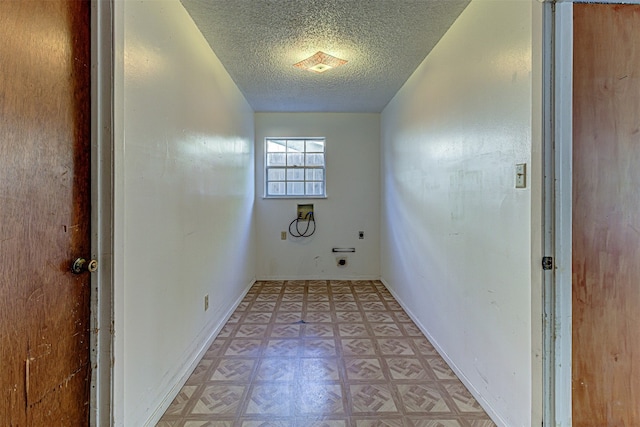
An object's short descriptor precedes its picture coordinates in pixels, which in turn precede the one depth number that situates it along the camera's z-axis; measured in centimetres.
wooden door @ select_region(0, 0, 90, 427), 92
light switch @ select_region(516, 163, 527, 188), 139
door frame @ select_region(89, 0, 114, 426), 122
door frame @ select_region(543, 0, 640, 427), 126
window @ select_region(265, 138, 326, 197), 469
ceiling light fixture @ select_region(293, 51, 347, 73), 268
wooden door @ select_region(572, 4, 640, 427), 128
